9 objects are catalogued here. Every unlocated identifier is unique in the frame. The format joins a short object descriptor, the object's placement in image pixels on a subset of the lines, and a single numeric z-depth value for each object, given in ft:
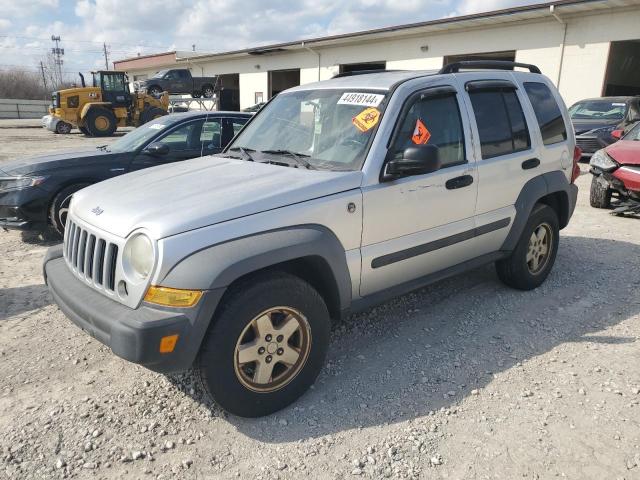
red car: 23.26
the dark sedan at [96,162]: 19.45
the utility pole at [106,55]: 288.92
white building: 47.42
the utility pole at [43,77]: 202.33
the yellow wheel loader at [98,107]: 74.90
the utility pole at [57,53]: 268.58
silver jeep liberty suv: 8.41
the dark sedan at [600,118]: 41.88
